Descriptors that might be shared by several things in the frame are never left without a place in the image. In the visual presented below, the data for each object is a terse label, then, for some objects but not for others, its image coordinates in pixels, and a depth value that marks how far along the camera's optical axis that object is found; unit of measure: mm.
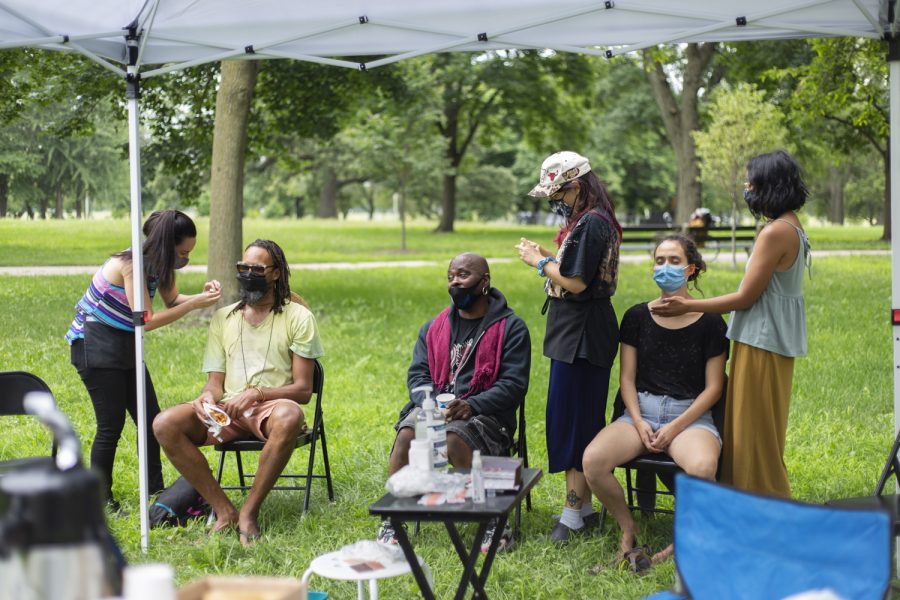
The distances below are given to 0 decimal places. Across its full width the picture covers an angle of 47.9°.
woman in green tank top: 4211
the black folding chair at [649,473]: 4395
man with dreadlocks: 4801
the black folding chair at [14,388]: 4773
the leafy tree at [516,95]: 26392
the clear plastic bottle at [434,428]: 3738
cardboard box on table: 2302
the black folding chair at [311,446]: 4863
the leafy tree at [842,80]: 12508
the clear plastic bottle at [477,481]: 3512
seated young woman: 4426
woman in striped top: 4902
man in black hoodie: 4641
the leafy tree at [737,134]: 18062
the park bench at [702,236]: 18297
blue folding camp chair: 2582
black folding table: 3420
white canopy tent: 4480
